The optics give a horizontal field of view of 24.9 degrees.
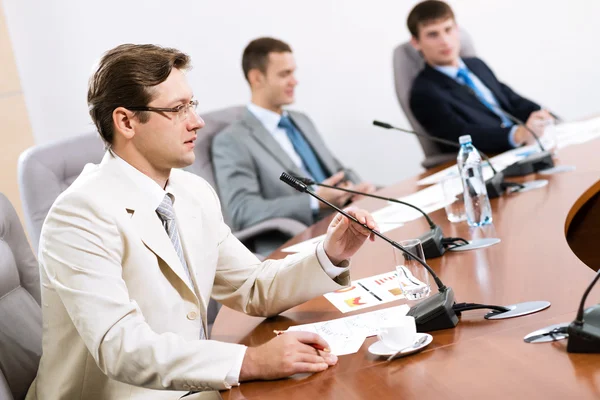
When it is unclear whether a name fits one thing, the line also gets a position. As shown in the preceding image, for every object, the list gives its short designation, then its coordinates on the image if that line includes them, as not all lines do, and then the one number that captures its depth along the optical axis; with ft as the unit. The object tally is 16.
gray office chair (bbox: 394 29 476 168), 14.07
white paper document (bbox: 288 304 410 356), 6.89
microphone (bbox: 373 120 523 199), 9.70
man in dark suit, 14.14
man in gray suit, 12.39
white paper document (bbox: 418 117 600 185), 11.17
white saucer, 6.57
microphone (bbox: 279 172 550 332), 6.78
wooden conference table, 6.08
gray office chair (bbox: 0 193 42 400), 7.73
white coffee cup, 6.59
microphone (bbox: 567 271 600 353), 6.11
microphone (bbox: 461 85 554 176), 10.33
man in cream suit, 6.84
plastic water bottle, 8.91
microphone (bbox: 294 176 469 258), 8.17
